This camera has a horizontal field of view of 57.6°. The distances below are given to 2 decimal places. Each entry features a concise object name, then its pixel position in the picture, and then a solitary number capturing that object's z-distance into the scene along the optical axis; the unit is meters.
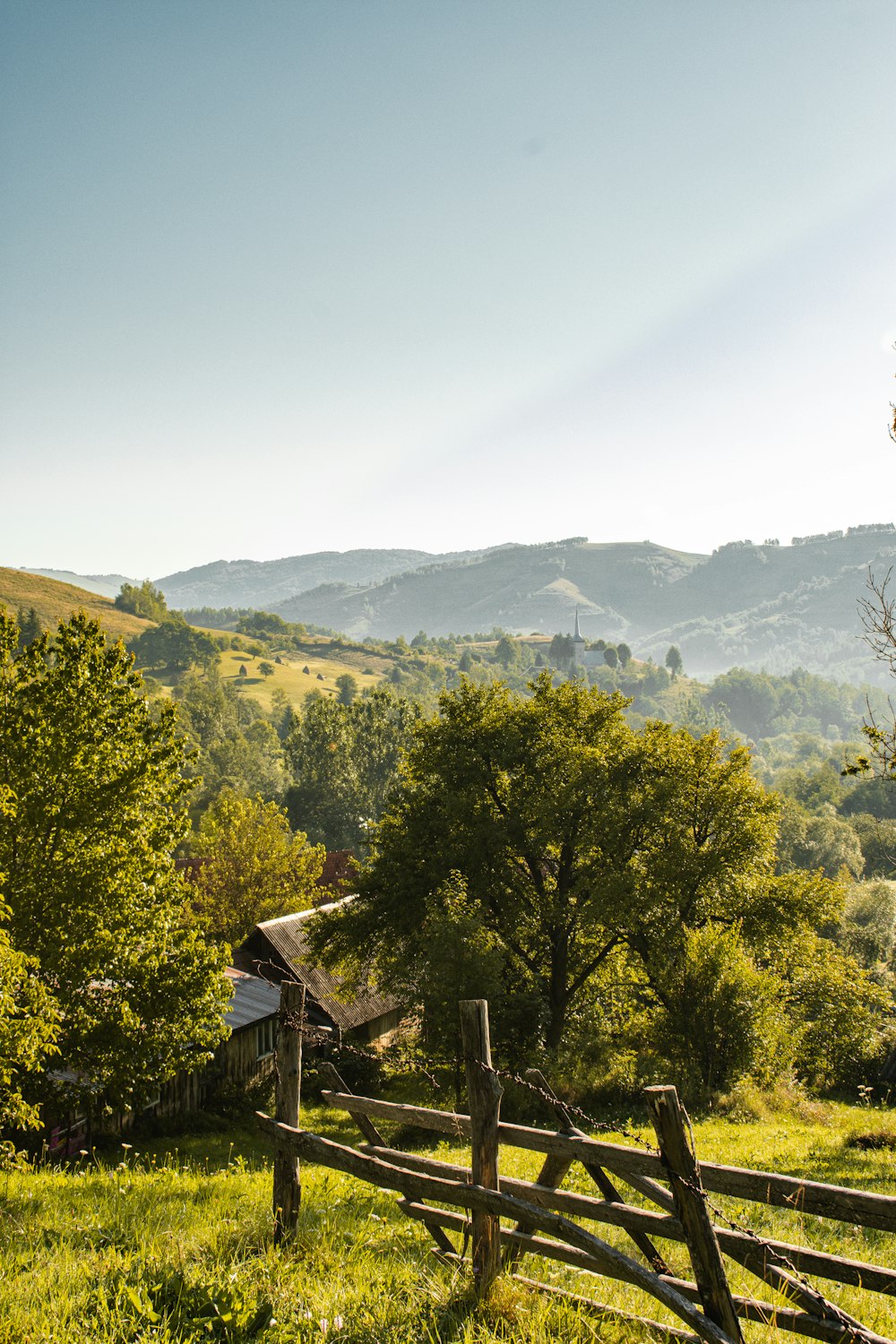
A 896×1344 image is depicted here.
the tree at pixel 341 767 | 83.81
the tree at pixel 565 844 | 24.75
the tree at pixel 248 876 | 44.41
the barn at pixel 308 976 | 34.06
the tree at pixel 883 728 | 13.32
